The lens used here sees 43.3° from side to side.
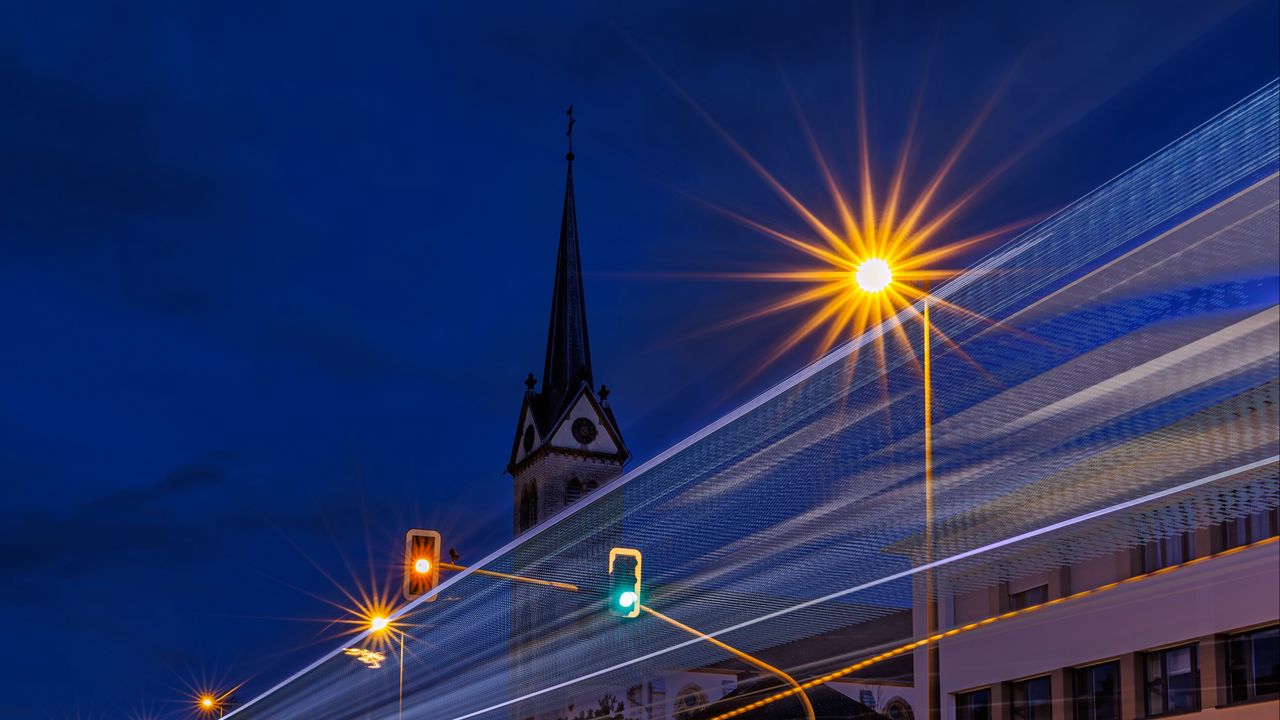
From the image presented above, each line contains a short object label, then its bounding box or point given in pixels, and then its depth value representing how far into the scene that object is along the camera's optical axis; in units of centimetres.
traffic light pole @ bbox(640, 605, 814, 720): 1894
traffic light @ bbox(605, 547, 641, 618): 2036
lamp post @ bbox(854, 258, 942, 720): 1562
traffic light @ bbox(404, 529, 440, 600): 2322
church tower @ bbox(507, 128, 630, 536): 12519
